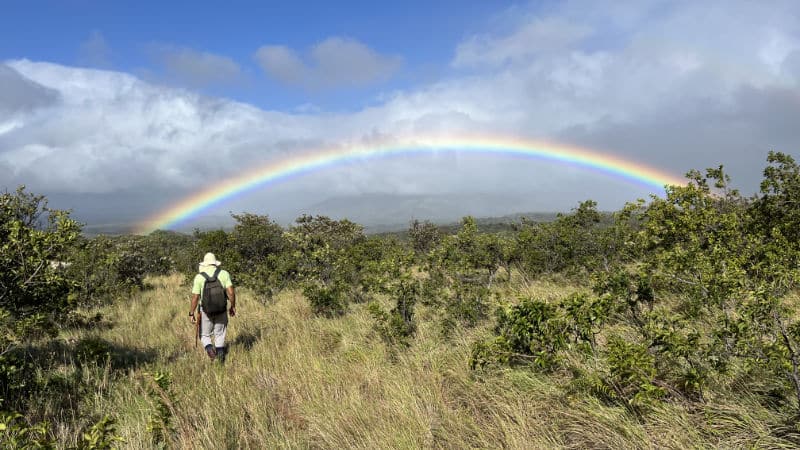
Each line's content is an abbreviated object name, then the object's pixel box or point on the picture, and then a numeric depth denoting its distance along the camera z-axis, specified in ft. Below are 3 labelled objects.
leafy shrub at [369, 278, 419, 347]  22.39
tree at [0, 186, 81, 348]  15.49
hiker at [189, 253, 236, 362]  23.00
